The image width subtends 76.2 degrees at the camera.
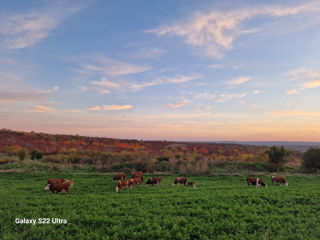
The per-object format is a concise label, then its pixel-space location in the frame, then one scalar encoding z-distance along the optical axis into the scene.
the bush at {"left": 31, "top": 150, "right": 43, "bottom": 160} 37.18
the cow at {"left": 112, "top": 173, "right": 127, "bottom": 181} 19.22
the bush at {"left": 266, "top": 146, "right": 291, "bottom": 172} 33.34
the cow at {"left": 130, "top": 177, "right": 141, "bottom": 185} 16.41
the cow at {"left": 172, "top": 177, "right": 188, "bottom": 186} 17.73
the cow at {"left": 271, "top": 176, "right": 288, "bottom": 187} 18.72
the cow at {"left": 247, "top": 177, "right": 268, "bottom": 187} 17.33
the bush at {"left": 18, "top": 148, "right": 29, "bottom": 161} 32.66
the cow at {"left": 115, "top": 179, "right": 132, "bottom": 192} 14.75
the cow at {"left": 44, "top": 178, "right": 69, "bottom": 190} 15.30
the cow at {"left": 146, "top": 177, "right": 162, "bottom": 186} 17.20
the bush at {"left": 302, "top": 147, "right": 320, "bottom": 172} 30.78
